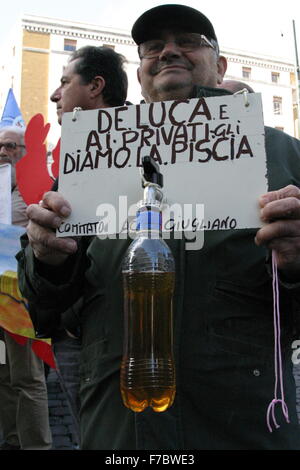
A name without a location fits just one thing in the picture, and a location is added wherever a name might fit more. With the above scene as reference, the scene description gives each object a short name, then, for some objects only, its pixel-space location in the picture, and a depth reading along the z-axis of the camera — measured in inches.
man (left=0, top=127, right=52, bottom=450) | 144.8
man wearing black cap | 58.2
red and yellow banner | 133.6
